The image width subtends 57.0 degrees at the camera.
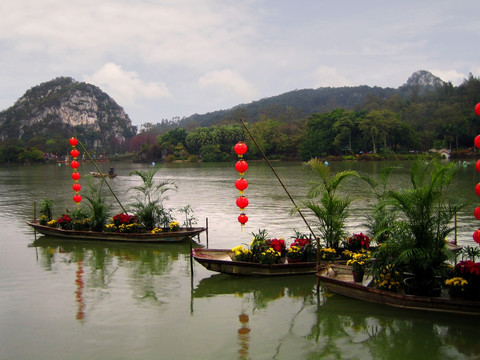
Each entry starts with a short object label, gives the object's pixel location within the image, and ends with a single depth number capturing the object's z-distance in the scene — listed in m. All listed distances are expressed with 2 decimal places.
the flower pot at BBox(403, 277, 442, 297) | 8.73
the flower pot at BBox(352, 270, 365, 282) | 9.77
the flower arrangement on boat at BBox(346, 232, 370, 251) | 11.62
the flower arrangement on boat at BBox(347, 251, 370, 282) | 9.67
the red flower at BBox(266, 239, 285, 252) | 11.46
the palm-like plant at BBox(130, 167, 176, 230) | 15.99
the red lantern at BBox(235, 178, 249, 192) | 13.18
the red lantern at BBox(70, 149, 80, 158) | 18.12
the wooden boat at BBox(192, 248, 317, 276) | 11.15
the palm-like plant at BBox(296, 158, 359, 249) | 11.80
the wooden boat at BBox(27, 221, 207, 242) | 15.23
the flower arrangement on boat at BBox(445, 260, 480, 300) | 8.30
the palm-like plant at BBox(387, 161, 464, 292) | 8.82
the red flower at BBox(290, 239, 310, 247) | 11.57
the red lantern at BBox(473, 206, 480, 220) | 9.51
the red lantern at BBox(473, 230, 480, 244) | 9.27
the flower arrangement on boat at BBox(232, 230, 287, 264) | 11.23
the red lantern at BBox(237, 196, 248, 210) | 13.29
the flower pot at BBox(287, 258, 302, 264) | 11.34
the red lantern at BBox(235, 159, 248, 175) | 12.90
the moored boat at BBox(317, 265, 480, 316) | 8.41
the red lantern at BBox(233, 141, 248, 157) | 13.18
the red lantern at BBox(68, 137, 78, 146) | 17.72
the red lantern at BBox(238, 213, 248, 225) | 13.42
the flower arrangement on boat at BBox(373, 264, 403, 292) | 9.16
